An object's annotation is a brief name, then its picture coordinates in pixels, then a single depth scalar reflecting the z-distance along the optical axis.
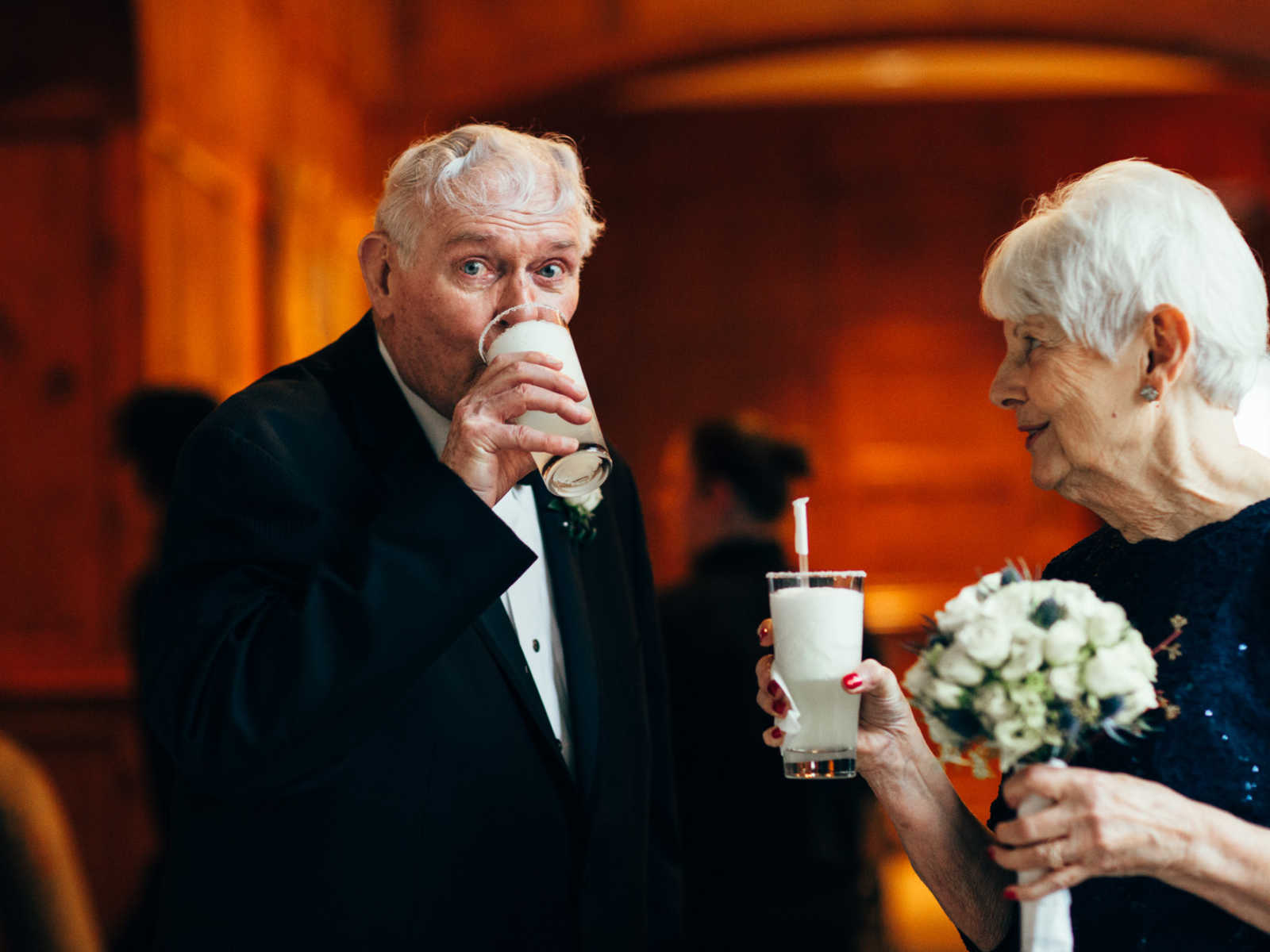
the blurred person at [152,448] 3.07
